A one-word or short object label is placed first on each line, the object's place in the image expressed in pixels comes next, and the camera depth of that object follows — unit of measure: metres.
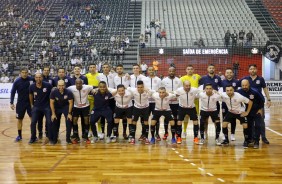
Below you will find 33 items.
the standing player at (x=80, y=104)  8.47
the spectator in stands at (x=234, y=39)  25.62
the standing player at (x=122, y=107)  8.52
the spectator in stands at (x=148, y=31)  27.04
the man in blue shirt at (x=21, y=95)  8.72
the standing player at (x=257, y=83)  8.10
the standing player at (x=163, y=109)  8.37
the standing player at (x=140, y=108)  8.47
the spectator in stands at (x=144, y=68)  22.56
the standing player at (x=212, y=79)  8.93
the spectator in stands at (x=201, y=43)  25.67
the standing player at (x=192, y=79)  9.12
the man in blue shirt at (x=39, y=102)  8.36
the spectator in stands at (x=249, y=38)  25.70
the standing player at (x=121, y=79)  9.13
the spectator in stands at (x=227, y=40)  25.59
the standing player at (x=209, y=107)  8.26
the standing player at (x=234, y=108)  7.86
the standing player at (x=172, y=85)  8.96
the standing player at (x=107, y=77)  9.12
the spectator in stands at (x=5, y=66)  23.43
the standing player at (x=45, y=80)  8.85
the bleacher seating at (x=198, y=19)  27.17
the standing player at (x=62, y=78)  8.90
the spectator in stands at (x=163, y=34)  26.87
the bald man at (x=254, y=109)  7.82
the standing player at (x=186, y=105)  8.40
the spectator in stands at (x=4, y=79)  22.44
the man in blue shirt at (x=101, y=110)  8.44
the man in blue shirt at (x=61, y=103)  8.23
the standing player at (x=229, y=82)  8.71
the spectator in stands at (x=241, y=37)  25.78
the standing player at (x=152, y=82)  9.09
